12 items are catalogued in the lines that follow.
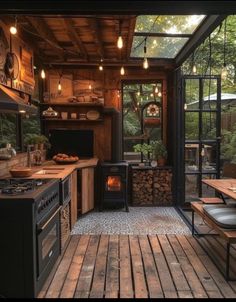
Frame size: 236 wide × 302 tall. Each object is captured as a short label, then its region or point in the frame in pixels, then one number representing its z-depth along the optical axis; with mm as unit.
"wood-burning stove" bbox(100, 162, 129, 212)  4362
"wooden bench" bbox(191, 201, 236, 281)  2328
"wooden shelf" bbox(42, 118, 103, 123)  4688
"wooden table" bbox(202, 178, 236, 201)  2711
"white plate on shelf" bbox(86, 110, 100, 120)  4735
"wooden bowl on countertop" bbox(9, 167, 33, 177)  2802
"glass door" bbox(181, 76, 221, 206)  4376
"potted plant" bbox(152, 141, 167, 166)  4731
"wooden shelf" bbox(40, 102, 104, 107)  4627
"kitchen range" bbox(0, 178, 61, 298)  1966
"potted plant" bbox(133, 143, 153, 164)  4772
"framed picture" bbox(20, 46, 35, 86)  3399
